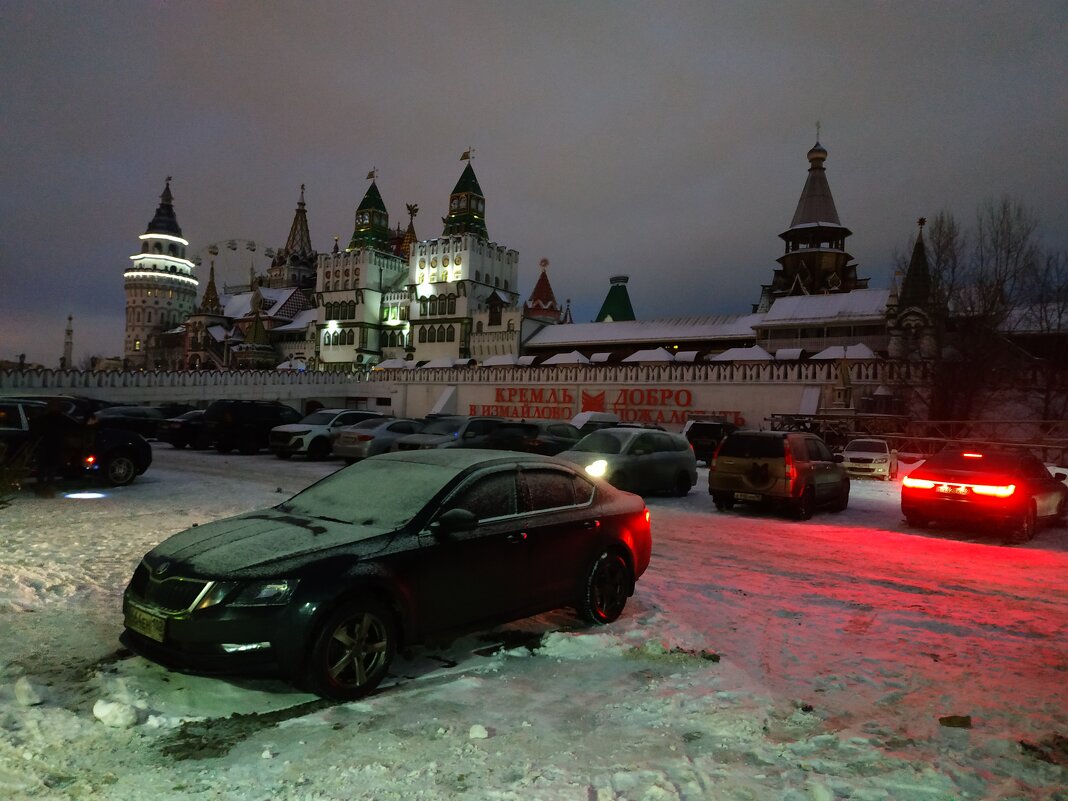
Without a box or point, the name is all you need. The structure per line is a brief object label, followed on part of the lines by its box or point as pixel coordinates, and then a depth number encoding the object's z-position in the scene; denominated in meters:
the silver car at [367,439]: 18.73
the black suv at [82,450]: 11.10
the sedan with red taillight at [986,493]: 10.34
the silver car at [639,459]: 13.38
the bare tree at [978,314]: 29.16
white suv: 20.08
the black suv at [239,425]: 21.83
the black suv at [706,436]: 23.73
